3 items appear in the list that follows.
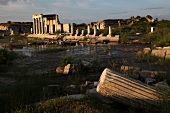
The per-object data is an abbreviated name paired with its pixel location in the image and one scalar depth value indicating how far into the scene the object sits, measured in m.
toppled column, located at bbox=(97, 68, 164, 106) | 5.91
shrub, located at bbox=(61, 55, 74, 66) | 12.59
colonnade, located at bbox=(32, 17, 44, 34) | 57.03
